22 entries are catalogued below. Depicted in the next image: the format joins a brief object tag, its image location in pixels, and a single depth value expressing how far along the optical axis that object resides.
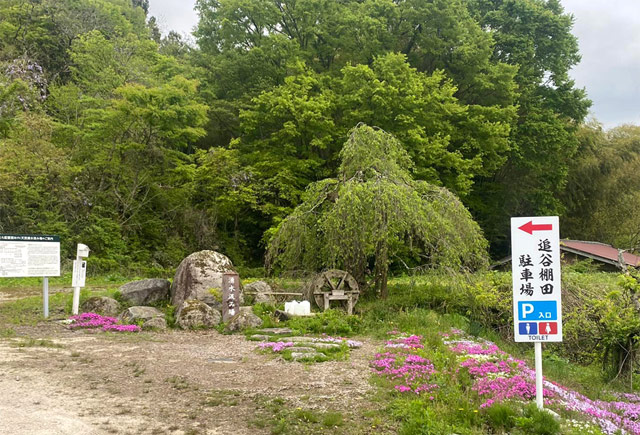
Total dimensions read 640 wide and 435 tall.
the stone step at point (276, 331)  9.63
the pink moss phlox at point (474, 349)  7.74
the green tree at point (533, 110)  26.20
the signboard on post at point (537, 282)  5.45
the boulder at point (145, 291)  12.45
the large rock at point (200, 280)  12.00
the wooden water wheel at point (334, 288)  11.63
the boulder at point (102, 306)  11.38
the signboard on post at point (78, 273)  10.93
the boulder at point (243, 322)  10.15
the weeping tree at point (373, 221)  11.30
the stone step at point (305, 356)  7.63
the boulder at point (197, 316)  10.38
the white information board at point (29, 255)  10.34
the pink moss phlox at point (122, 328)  9.84
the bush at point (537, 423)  4.80
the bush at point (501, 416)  5.02
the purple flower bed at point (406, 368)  6.00
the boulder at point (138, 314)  10.48
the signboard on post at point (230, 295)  10.59
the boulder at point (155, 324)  10.11
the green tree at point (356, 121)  21.22
